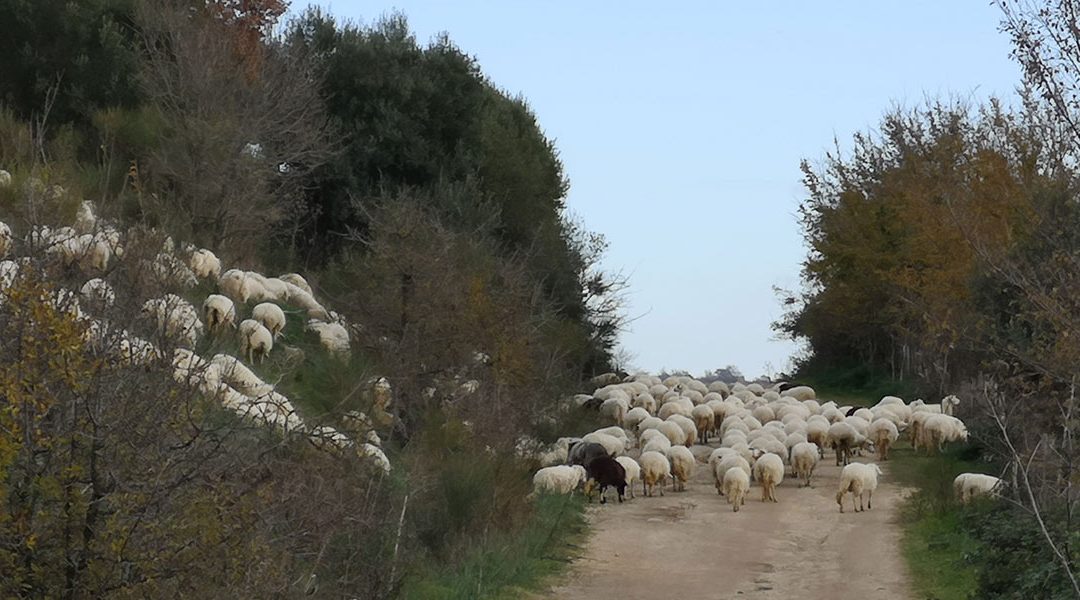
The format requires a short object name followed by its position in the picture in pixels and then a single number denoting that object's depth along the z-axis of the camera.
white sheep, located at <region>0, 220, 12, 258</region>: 14.02
